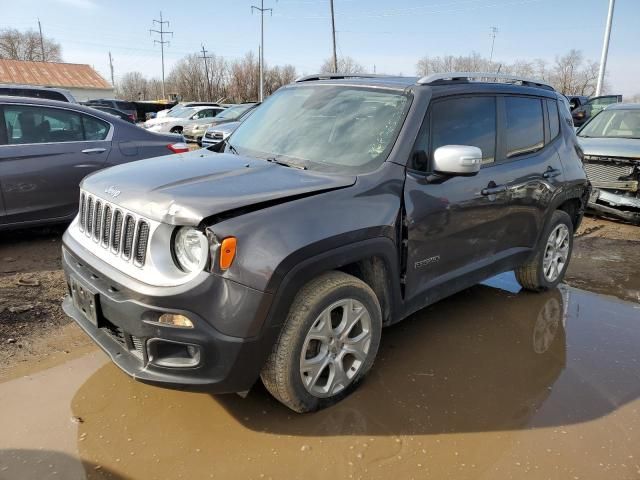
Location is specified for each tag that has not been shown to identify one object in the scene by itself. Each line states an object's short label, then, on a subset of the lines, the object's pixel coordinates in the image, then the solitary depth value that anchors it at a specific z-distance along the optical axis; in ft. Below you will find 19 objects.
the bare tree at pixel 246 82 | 222.89
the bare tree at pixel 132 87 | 297.84
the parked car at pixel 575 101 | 68.66
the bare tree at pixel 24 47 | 267.80
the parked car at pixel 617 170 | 24.76
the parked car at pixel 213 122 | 62.72
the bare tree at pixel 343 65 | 154.89
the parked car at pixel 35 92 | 30.32
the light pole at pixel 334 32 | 116.57
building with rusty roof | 161.48
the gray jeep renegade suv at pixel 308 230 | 7.87
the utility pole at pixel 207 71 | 227.81
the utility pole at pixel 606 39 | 69.22
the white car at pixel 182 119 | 75.36
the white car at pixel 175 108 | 87.45
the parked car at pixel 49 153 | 17.30
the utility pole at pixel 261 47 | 151.74
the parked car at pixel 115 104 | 86.74
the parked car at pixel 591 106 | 47.62
